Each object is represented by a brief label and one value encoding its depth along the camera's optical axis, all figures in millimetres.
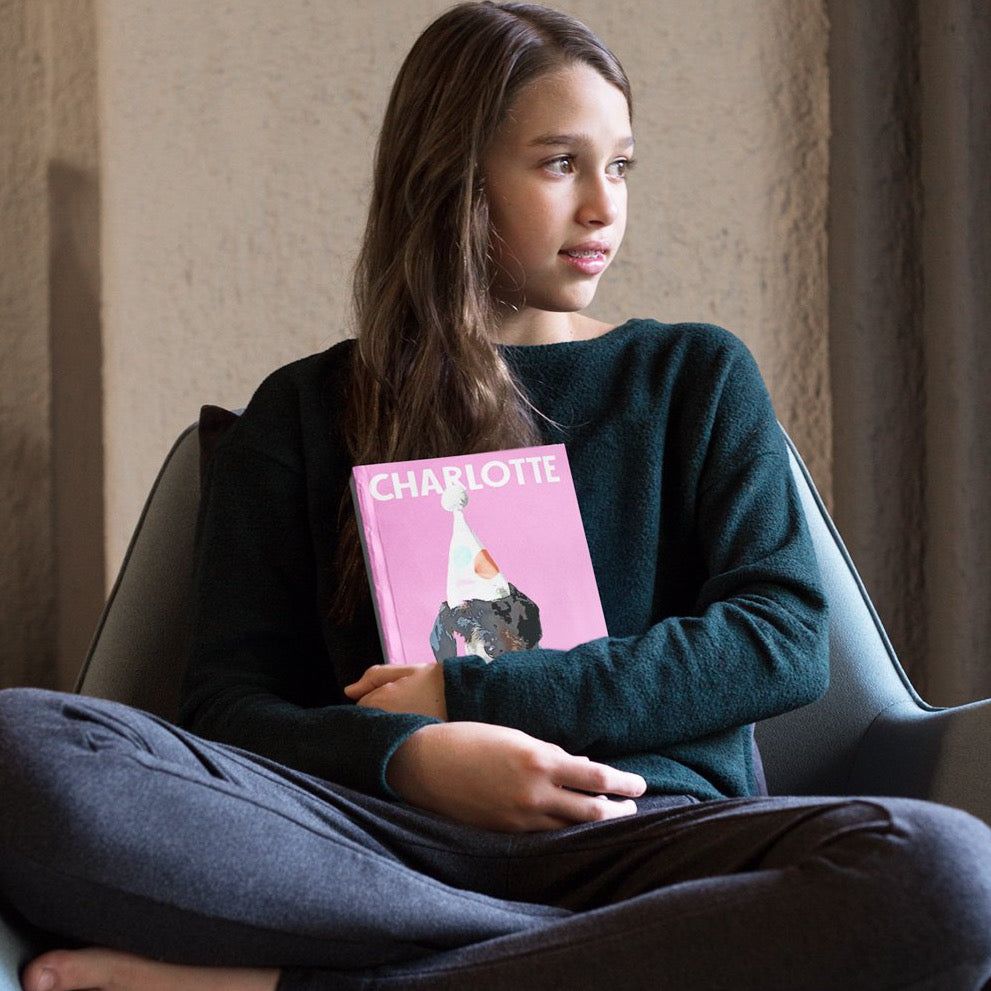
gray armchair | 1672
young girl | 1332
